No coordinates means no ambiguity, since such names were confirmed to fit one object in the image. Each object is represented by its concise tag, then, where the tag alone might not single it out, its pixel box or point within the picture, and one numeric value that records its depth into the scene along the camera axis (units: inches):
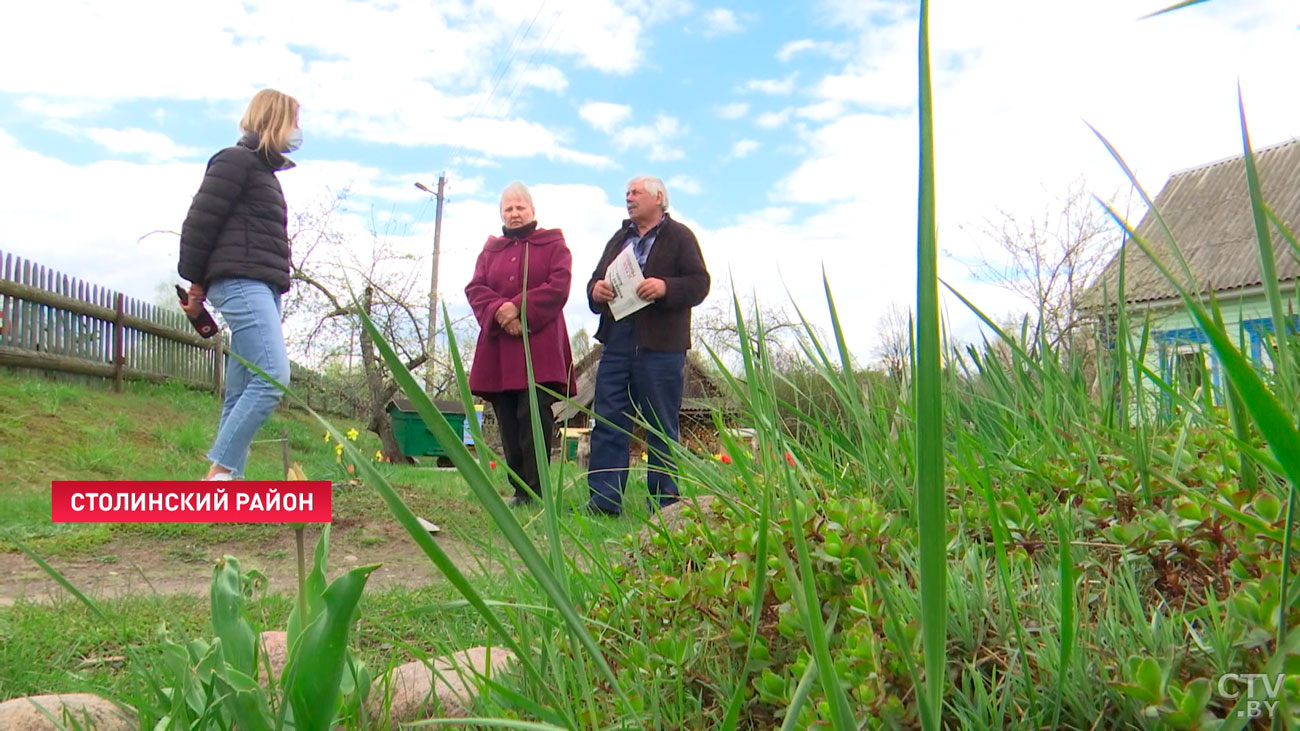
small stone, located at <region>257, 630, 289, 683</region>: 55.7
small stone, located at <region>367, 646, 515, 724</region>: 47.4
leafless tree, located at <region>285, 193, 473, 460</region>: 579.0
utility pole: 568.9
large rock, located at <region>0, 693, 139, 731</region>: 46.0
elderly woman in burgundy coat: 200.1
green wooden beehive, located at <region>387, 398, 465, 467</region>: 495.8
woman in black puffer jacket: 165.3
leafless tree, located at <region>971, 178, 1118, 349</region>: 622.5
